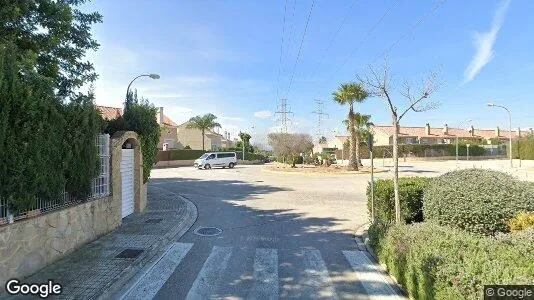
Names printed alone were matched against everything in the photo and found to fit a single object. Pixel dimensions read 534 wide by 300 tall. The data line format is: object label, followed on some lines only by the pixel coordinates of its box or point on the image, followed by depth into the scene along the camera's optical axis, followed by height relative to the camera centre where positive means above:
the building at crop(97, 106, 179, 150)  59.65 +4.18
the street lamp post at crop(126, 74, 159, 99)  19.18 +4.50
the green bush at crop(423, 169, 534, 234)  6.75 -0.91
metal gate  10.96 -0.75
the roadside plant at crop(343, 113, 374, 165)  34.64 +3.25
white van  40.22 -0.35
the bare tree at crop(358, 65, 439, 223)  7.66 +0.76
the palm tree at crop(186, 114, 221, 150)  64.70 +6.49
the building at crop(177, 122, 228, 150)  72.50 +4.22
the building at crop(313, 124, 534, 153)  74.80 +4.55
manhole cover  9.55 -2.06
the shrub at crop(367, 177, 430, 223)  9.05 -1.19
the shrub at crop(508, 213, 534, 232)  6.28 -1.22
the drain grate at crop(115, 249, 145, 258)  7.18 -2.01
